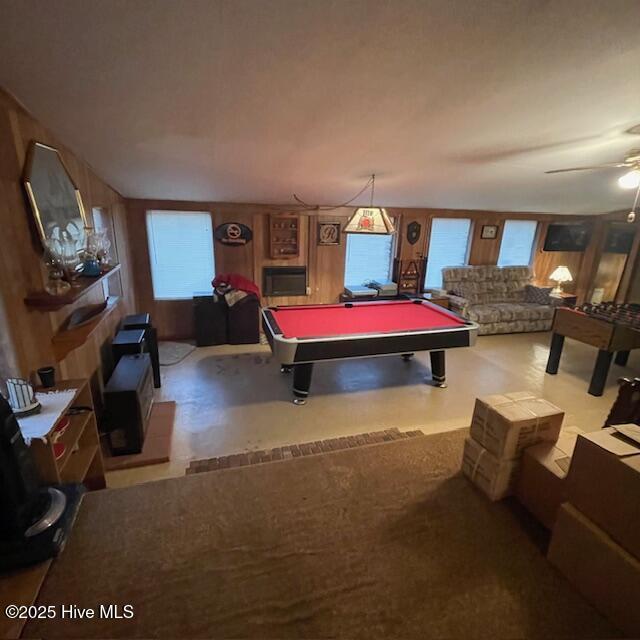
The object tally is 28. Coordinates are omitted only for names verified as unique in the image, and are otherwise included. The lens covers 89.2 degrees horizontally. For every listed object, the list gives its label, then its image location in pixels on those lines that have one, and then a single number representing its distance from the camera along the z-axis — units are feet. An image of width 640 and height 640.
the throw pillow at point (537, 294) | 20.17
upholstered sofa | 18.53
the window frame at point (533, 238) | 21.27
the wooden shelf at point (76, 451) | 5.05
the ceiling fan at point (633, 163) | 9.19
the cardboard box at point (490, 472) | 5.85
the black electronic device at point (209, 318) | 15.79
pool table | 9.93
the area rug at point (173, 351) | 14.43
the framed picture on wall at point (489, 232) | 20.89
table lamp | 21.15
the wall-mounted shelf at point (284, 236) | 17.15
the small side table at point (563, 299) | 19.70
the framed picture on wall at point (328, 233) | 18.01
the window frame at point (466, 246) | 19.92
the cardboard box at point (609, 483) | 3.94
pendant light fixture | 11.82
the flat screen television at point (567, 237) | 22.16
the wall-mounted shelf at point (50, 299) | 5.75
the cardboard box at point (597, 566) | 3.89
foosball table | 11.65
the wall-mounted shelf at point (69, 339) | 6.72
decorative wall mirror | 6.30
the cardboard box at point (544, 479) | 5.25
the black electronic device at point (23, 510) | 4.12
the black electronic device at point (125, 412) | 8.07
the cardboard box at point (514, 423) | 5.66
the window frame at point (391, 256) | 19.11
